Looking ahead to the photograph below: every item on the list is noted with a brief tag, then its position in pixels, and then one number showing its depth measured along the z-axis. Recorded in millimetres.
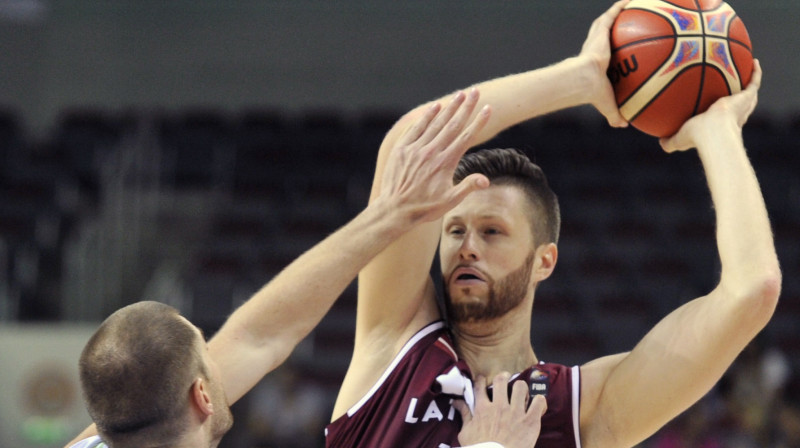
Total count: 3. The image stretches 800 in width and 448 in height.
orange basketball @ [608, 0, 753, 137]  5641
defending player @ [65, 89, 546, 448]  3957
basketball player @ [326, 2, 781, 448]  5070
